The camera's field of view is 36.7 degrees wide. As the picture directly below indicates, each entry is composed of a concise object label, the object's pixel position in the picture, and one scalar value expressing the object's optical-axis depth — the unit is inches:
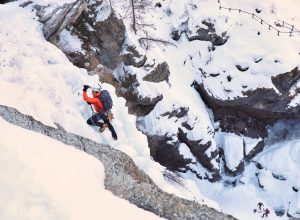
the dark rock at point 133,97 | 775.1
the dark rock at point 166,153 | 813.9
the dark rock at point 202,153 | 871.6
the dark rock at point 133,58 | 772.0
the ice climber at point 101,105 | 489.7
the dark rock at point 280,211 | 850.8
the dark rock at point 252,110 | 923.4
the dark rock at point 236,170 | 905.5
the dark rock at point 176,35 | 1018.5
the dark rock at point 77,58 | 701.2
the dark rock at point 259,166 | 912.9
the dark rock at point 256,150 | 930.1
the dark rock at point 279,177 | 891.4
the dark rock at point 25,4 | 671.8
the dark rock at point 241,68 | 943.9
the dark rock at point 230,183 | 902.4
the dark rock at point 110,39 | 746.2
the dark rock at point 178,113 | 840.1
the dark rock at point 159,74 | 817.7
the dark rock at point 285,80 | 924.6
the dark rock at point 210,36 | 987.9
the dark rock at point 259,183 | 883.2
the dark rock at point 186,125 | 867.4
